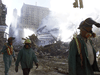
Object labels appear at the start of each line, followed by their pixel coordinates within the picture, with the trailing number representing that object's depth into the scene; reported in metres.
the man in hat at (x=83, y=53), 1.67
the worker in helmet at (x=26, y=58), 3.37
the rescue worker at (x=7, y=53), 4.19
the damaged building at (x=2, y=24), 21.34
